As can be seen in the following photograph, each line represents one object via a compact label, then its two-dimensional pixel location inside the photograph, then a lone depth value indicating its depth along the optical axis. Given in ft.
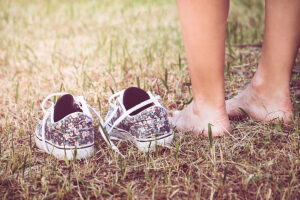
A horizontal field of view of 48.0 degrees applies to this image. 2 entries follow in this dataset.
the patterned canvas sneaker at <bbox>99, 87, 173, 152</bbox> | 4.81
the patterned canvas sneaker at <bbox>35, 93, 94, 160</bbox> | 4.67
